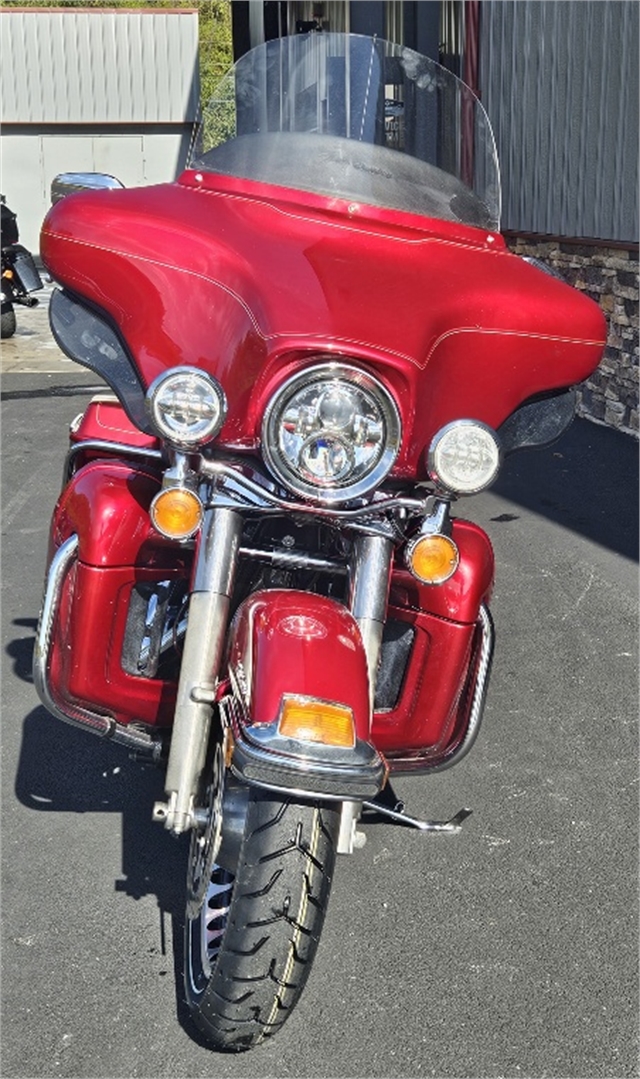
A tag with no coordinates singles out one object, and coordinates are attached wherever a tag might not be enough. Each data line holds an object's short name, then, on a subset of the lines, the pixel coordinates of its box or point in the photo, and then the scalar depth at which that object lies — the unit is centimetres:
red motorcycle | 285
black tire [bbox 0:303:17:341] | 1462
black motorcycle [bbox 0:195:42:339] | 1339
